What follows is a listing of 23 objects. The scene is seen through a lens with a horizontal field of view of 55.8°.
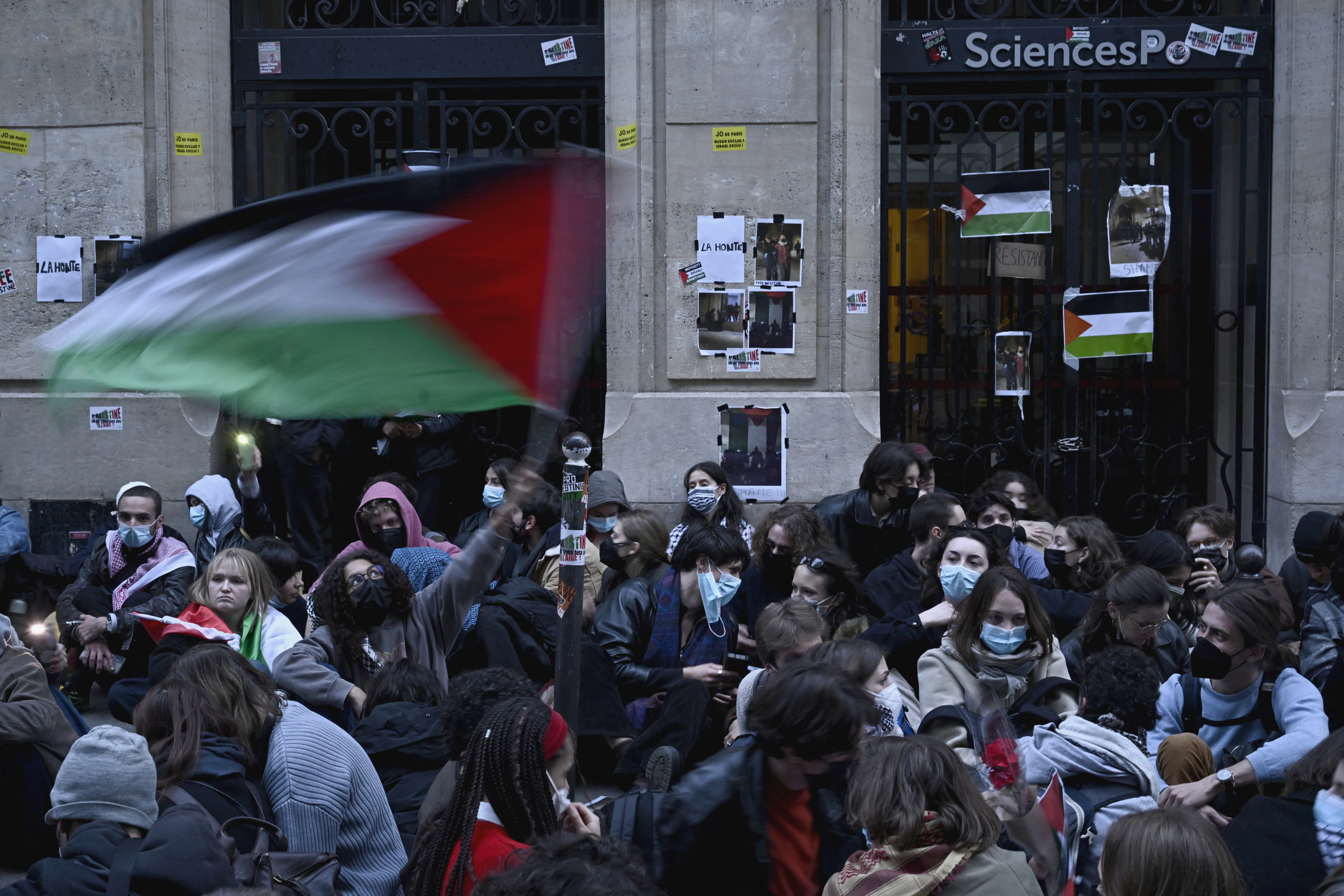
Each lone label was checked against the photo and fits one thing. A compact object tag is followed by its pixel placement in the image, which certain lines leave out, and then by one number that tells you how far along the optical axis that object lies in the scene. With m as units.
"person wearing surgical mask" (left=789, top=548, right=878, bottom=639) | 5.48
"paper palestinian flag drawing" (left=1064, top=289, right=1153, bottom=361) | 8.84
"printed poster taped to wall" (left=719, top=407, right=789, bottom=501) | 8.41
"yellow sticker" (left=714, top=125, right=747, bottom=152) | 8.48
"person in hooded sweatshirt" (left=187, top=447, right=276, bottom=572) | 7.68
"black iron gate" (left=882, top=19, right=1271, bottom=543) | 8.84
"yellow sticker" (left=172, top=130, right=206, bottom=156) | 8.88
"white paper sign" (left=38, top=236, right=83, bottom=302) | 8.71
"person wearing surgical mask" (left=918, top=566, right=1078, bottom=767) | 4.62
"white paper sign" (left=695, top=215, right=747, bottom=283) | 8.48
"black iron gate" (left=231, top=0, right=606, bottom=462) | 8.98
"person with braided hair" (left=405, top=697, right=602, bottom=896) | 2.81
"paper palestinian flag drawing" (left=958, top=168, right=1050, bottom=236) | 8.76
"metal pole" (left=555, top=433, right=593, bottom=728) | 3.38
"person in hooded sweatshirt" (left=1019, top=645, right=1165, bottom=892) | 3.58
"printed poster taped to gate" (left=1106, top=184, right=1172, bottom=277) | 8.96
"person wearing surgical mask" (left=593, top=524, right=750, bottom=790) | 5.62
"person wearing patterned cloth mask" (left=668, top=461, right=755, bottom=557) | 7.14
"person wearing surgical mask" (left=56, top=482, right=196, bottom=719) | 6.38
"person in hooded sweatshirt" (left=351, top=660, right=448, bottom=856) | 4.13
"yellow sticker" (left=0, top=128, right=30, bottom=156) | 8.73
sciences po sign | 8.74
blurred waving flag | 2.91
